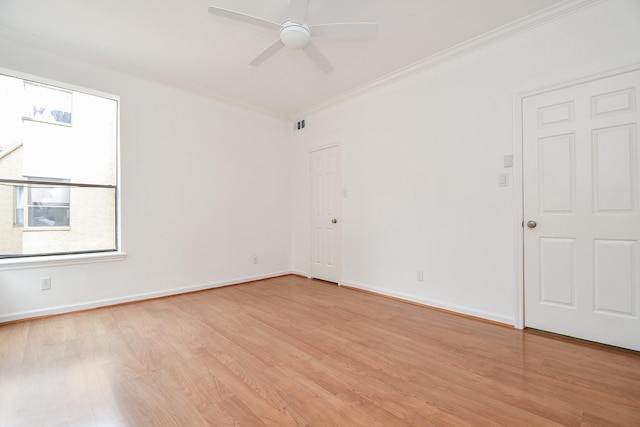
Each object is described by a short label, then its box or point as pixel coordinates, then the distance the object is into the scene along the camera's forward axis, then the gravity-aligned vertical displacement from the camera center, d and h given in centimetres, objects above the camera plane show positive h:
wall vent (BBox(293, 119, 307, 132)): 527 +162
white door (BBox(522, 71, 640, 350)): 233 +3
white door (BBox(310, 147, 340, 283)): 468 -2
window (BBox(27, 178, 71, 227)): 321 +9
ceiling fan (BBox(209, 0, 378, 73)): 228 +155
